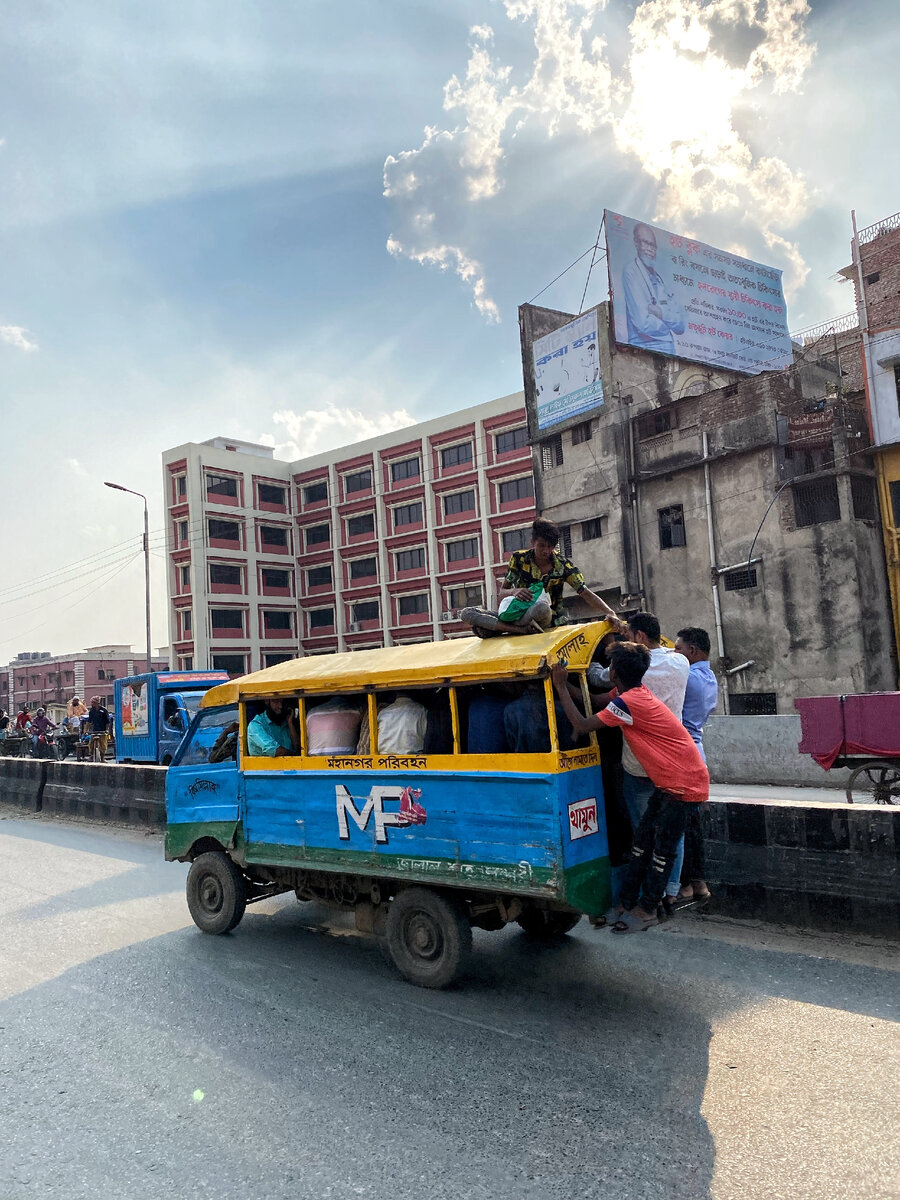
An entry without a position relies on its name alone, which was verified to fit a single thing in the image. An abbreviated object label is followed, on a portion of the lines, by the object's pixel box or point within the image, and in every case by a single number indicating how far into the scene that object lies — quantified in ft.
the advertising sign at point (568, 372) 100.94
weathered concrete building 79.05
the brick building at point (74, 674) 240.12
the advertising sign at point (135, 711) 65.46
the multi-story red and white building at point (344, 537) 144.05
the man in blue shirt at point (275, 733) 21.74
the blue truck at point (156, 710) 63.21
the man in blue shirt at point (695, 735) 17.21
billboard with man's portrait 98.17
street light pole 124.26
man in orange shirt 16.37
